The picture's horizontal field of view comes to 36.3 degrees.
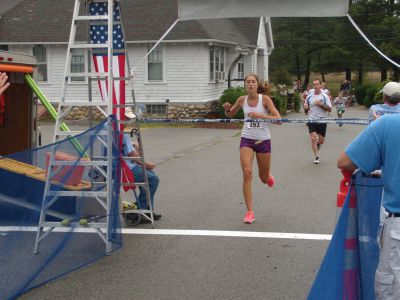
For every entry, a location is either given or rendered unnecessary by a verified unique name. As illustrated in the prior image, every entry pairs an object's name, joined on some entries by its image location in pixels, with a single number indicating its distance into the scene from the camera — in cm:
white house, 2605
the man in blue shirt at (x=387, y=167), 369
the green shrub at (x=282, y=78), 4675
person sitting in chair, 725
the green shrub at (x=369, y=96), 4141
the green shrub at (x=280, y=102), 2949
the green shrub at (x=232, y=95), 2494
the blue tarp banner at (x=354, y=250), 395
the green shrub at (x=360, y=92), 4550
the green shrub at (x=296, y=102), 3727
